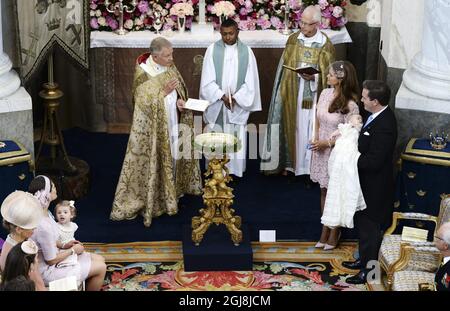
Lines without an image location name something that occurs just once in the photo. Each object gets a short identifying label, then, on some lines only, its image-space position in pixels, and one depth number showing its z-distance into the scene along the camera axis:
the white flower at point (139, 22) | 13.80
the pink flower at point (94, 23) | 13.77
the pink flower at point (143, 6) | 13.77
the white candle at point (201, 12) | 13.88
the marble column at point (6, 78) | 11.38
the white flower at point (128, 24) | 13.76
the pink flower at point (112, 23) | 13.74
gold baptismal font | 10.62
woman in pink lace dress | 10.80
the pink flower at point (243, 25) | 13.84
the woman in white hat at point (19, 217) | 9.06
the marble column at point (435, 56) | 11.32
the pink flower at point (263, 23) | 13.87
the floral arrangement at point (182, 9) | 13.63
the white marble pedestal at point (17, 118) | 11.33
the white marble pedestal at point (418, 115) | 11.34
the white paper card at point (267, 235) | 11.23
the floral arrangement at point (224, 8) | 13.57
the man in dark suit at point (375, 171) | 10.23
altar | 13.56
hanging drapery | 11.87
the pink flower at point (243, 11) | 13.87
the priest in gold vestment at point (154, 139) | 11.22
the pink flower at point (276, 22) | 13.87
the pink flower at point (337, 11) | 13.73
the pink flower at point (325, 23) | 13.78
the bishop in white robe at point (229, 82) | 12.17
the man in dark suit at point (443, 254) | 9.07
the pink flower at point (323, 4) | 13.77
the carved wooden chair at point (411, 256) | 9.91
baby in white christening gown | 10.43
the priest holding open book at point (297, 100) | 12.11
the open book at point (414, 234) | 10.13
